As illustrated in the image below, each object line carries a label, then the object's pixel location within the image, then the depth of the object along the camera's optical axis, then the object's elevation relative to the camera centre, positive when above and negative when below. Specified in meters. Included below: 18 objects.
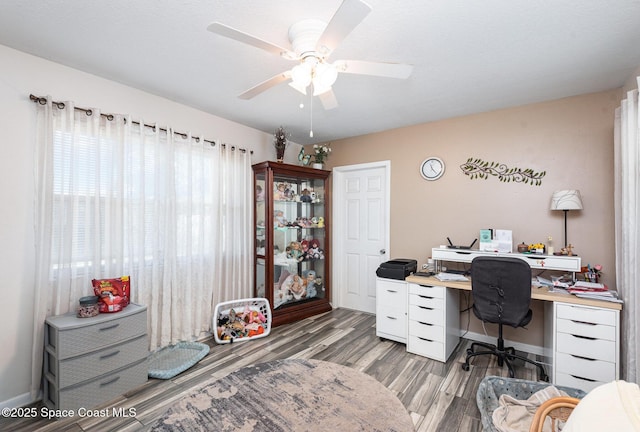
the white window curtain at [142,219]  2.16 -0.01
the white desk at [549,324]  2.09 -0.92
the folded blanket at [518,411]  1.75 -1.26
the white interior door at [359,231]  4.02 -0.17
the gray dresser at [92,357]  1.94 -1.03
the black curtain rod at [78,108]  2.09 +0.87
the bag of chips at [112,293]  2.22 -0.61
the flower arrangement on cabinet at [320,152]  4.22 +1.01
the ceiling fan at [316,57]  1.30 +0.86
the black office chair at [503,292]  2.30 -0.60
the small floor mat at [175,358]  2.40 -1.31
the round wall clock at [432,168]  3.44 +0.64
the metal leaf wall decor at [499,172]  2.91 +0.53
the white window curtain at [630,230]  1.89 -0.06
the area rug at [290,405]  1.11 -0.81
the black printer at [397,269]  3.07 -0.55
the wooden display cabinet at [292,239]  3.57 -0.29
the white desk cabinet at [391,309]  3.07 -1.00
